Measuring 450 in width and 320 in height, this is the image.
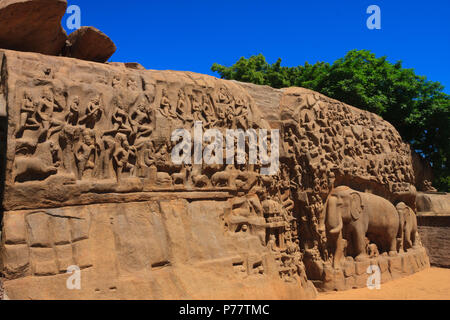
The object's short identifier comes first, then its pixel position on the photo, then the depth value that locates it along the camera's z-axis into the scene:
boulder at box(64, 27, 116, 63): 9.12
